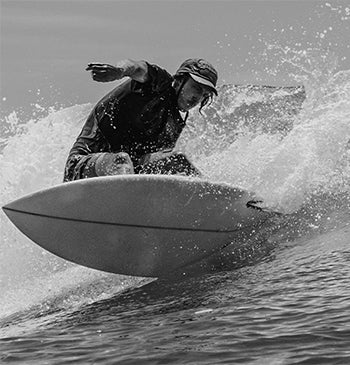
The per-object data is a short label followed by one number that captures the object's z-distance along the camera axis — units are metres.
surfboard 13.43
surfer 15.07
